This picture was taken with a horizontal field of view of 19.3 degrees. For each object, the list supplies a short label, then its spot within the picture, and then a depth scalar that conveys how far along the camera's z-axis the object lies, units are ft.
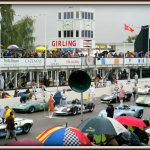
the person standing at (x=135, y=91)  114.22
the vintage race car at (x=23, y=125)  61.41
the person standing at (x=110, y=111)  65.73
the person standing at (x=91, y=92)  107.24
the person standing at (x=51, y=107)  81.33
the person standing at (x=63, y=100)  93.01
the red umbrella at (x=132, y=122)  48.03
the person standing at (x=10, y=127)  54.54
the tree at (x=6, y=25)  195.23
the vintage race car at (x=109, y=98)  108.06
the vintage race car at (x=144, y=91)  127.85
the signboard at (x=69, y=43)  154.20
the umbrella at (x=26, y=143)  26.86
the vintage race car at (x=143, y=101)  99.92
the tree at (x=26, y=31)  231.09
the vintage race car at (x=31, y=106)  86.97
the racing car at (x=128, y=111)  75.39
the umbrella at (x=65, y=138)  34.04
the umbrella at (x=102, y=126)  41.65
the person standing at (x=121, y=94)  104.53
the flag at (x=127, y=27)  159.93
